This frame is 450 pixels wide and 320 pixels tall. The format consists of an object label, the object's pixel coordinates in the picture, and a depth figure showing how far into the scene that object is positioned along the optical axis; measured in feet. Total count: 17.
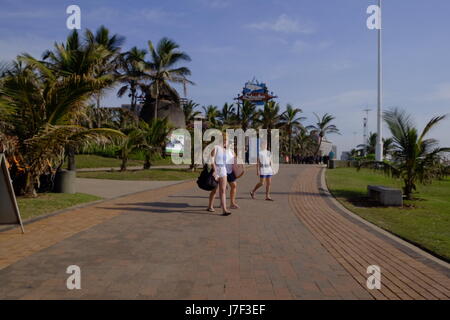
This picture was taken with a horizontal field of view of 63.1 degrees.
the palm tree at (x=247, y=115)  148.50
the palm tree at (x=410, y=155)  37.47
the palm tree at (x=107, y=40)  103.12
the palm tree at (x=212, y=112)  191.70
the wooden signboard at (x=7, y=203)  19.27
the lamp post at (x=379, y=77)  82.76
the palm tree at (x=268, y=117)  159.38
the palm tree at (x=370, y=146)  220.23
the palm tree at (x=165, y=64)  112.57
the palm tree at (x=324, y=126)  175.63
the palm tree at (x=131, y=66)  113.70
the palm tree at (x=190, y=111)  185.96
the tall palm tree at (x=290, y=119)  170.91
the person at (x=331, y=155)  110.42
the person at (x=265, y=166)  34.86
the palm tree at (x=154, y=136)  72.49
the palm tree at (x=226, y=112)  184.85
